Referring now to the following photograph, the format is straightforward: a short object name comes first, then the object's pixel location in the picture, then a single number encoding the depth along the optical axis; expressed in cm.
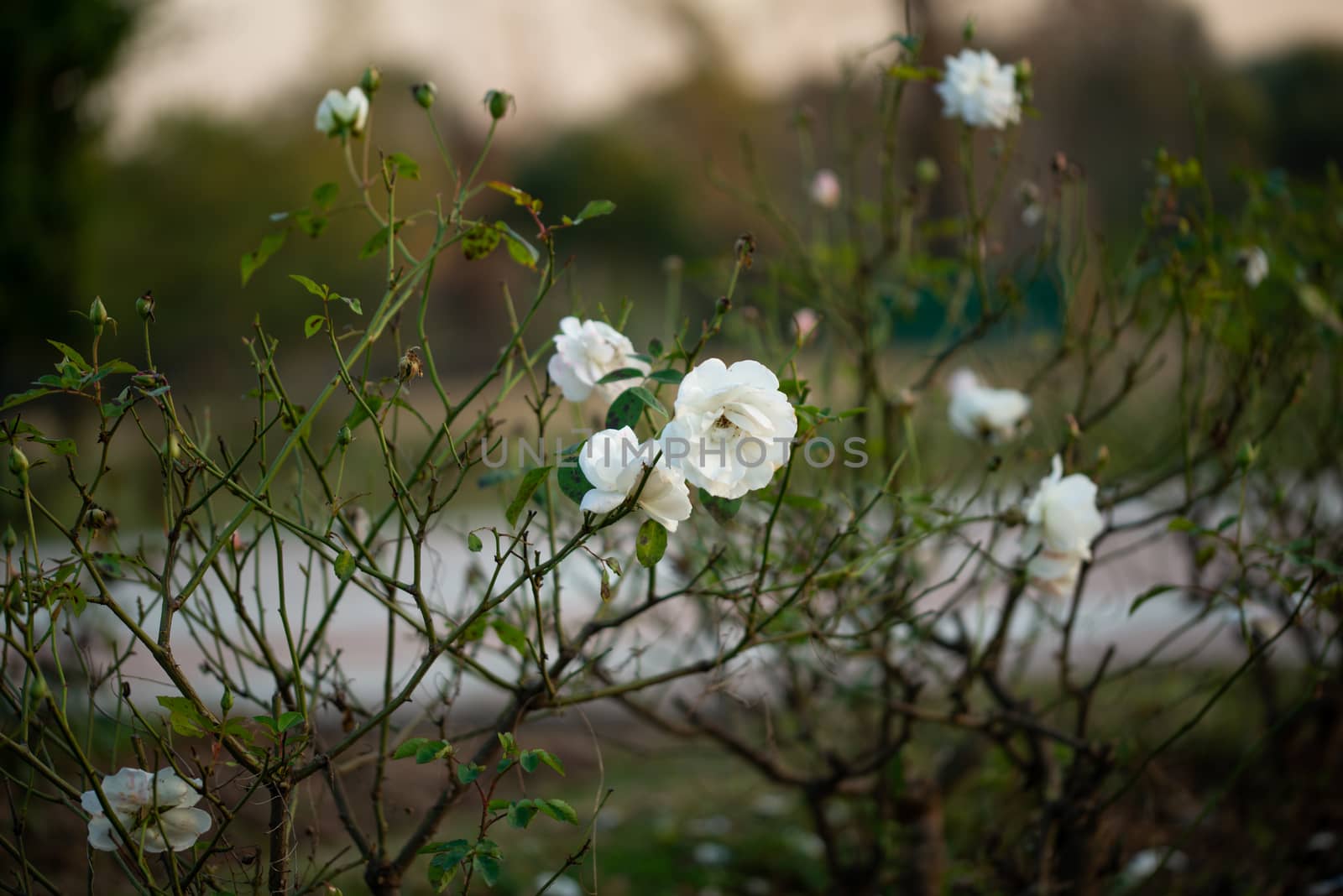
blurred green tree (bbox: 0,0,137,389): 508
